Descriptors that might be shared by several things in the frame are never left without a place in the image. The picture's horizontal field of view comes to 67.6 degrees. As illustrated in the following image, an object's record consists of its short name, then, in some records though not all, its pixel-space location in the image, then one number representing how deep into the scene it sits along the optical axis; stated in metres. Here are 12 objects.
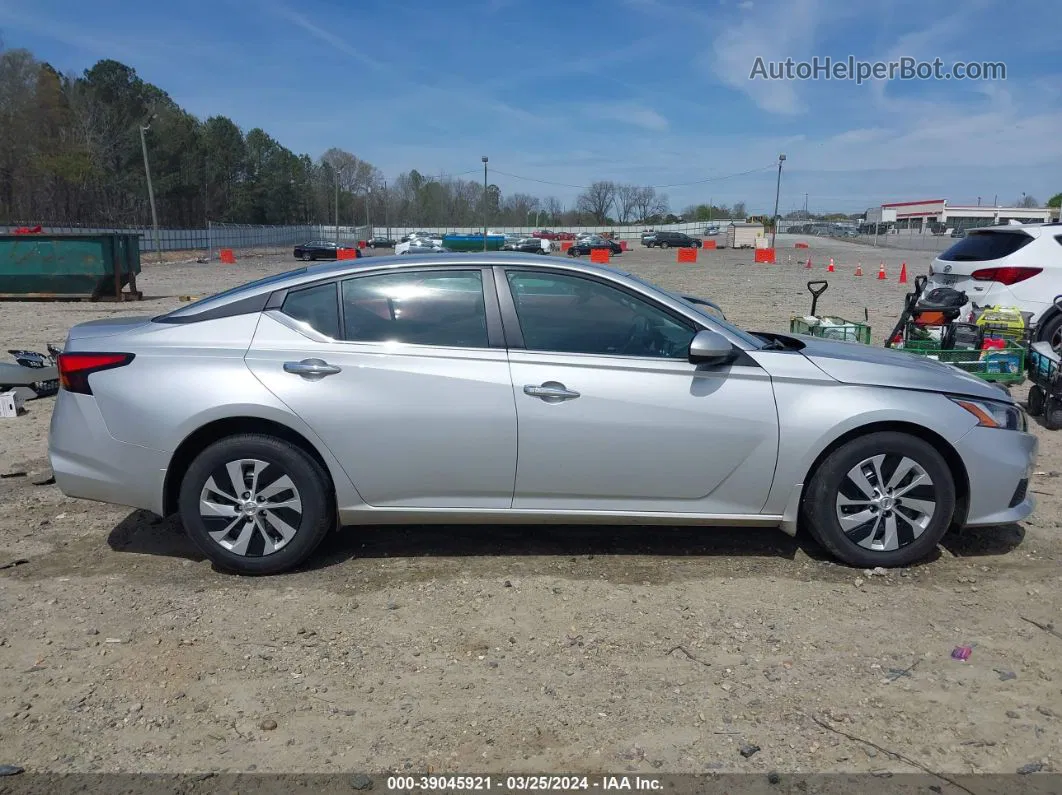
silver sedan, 3.89
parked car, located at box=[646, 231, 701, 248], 70.38
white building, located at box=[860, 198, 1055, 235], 94.38
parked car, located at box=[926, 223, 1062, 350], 8.77
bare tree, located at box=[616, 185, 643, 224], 125.82
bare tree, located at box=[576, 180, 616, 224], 123.44
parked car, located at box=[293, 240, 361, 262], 50.22
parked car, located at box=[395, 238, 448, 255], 46.88
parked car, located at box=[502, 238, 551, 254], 49.73
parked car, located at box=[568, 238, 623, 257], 52.56
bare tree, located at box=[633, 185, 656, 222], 126.88
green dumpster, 18.31
